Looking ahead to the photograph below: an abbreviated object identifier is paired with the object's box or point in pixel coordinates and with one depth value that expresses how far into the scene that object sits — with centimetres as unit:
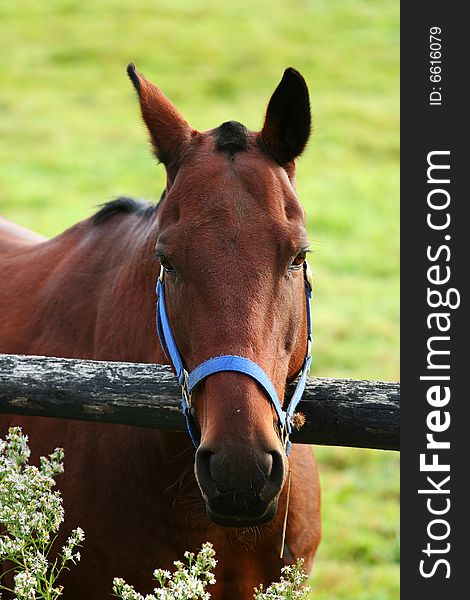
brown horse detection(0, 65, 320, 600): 513
